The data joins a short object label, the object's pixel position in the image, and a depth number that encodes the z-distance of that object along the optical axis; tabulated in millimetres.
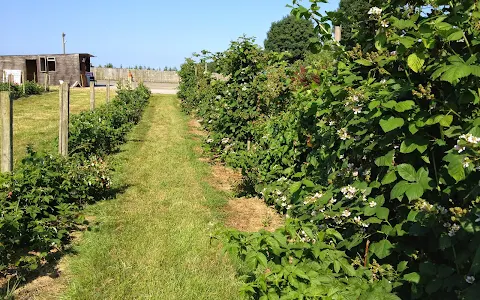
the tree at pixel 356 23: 2760
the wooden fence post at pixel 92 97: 10328
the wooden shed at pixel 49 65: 33812
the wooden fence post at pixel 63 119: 6316
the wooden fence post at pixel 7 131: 4469
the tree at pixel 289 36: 67312
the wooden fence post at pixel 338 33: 3322
